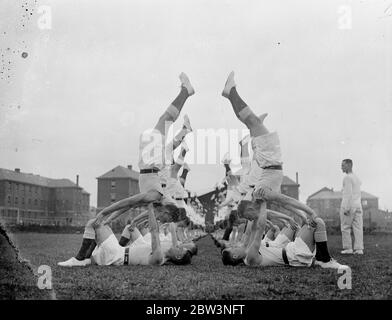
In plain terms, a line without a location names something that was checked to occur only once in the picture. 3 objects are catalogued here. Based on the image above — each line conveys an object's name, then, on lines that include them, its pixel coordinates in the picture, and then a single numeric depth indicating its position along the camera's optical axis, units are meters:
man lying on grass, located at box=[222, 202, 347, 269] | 6.79
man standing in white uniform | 11.35
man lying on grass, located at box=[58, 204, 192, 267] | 7.20
